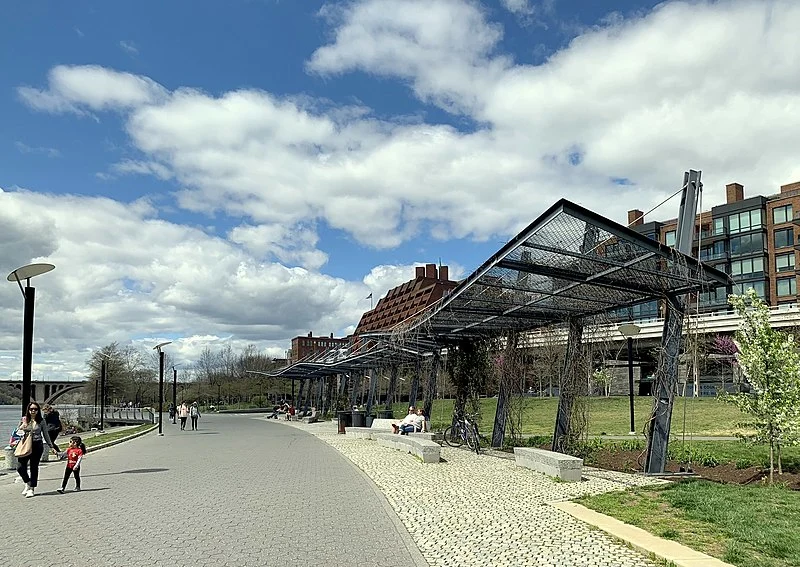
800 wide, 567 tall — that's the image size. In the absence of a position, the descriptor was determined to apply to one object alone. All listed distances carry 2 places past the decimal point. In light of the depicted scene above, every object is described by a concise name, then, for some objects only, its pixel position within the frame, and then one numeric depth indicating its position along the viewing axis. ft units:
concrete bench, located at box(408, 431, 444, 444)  63.56
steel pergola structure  32.58
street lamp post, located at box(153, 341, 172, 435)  100.63
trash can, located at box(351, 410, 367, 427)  102.12
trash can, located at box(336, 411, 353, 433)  100.35
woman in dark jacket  52.65
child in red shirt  38.93
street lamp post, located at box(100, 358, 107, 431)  110.01
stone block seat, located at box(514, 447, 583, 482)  38.42
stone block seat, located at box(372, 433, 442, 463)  49.73
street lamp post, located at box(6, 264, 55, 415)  44.78
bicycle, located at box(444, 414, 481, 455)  56.75
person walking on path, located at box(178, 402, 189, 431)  114.01
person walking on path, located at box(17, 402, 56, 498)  37.47
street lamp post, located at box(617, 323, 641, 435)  62.64
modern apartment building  218.18
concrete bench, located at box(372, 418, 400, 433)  82.48
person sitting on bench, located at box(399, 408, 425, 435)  66.95
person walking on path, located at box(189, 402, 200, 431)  115.90
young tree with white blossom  37.19
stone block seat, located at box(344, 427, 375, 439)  82.48
